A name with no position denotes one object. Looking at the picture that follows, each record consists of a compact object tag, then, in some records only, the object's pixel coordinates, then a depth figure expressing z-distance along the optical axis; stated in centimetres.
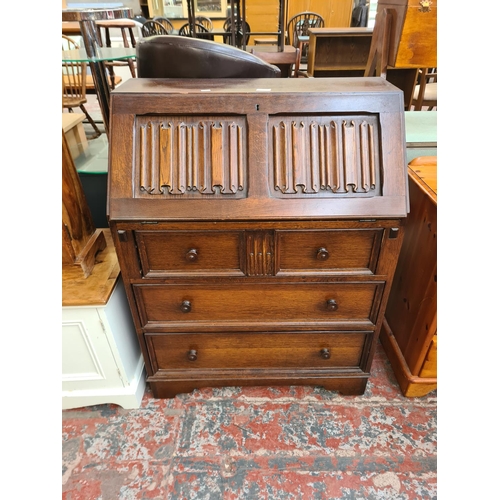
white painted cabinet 133
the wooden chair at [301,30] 618
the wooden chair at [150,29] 578
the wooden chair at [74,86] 316
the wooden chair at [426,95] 261
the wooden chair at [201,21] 634
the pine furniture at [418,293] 137
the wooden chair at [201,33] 436
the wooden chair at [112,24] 266
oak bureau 109
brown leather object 121
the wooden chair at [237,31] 497
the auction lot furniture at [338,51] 459
